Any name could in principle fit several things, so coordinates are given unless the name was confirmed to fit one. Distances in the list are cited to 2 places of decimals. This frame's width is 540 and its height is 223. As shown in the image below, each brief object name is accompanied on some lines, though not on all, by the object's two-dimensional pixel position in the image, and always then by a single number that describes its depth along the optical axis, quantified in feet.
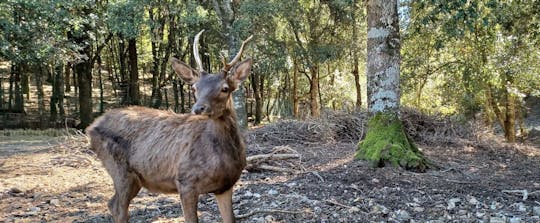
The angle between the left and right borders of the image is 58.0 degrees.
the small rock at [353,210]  15.93
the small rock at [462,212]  15.39
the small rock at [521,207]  15.61
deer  13.42
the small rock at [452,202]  15.95
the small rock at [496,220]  14.54
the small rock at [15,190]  20.97
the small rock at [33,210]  17.72
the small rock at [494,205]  15.93
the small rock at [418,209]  15.86
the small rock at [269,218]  15.56
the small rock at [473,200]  16.39
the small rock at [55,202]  18.92
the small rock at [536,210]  15.19
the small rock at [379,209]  15.76
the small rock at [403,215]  15.25
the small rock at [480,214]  15.18
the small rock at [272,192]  18.58
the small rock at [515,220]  14.48
